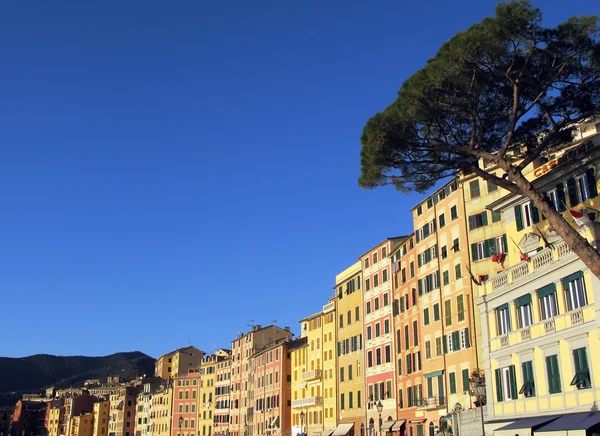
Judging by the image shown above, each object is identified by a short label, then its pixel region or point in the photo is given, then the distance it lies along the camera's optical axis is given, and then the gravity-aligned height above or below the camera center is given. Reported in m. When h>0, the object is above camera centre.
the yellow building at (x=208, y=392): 118.53 +6.61
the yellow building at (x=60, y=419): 198.44 +4.17
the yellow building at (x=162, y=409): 130.74 +4.41
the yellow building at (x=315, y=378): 73.50 +5.52
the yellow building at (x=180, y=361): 146.00 +14.77
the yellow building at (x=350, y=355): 65.56 +7.08
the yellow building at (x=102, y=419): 175.00 +3.66
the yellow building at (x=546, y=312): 29.56 +5.18
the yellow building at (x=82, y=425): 179.50 +2.31
